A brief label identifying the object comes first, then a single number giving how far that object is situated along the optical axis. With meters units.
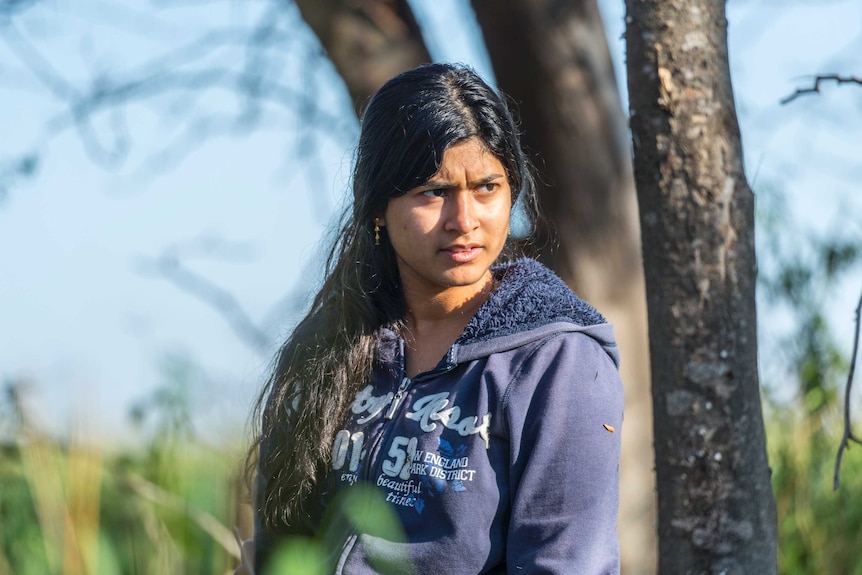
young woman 3.51
